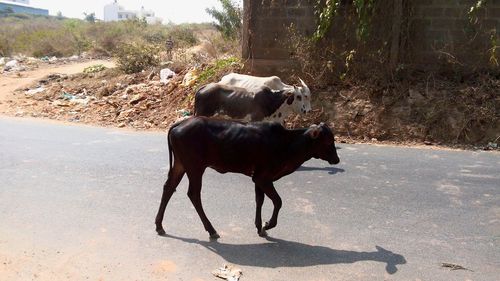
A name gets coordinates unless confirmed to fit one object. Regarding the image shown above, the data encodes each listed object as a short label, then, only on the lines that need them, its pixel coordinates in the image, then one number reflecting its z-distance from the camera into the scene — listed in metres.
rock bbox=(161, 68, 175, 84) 15.71
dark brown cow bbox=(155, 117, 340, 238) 4.87
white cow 8.47
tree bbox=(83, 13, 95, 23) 80.81
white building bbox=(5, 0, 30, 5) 124.38
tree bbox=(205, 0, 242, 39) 18.04
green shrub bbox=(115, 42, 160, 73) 17.72
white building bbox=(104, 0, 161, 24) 118.93
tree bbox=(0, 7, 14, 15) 87.28
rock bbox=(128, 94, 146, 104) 14.30
